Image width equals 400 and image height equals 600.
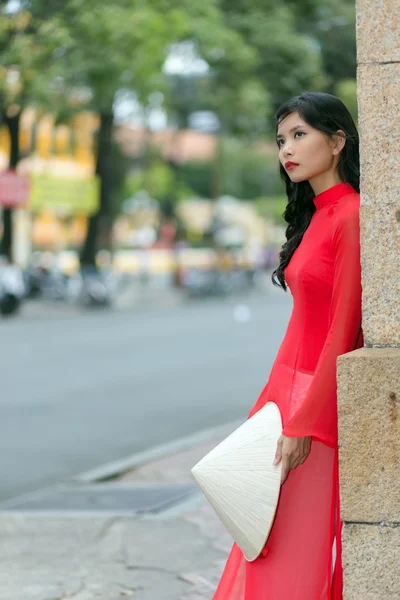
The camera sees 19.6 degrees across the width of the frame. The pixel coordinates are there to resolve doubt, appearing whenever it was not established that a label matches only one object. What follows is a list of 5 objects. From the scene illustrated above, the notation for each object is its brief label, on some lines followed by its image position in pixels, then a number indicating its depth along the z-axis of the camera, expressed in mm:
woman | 2898
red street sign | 26266
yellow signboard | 31969
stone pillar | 2846
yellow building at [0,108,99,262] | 33125
